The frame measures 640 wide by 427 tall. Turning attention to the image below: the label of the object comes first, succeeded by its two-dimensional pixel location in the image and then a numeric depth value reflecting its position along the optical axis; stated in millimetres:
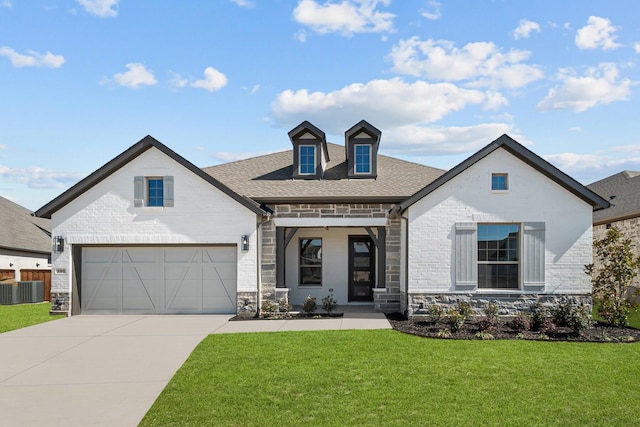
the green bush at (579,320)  11719
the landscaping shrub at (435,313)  12828
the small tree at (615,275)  12930
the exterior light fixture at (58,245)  15195
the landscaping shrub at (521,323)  12000
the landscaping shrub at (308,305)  14695
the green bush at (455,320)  12016
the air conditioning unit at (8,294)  20953
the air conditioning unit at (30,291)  21480
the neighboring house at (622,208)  19227
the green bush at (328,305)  14922
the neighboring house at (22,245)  23750
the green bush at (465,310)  12938
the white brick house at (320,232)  13727
